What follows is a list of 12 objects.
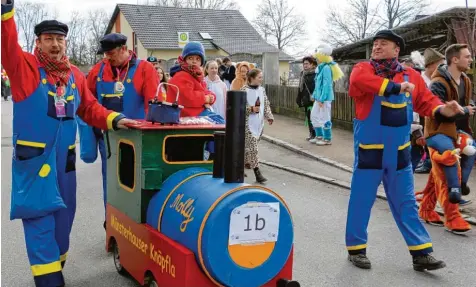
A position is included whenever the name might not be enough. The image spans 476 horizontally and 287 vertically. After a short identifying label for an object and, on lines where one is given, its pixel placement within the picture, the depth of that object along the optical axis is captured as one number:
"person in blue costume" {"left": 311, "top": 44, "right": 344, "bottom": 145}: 12.78
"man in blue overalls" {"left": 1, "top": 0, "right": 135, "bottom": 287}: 4.33
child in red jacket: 6.89
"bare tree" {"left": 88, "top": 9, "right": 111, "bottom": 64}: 77.56
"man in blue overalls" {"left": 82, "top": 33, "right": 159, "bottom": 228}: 6.04
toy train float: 3.76
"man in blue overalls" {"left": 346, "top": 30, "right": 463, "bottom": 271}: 5.32
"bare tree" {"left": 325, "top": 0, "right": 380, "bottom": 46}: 54.84
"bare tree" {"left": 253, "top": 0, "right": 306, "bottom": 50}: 71.06
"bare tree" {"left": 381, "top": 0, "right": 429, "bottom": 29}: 49.20
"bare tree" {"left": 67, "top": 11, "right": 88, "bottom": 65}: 72.97
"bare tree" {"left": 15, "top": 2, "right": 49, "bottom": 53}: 81.50
